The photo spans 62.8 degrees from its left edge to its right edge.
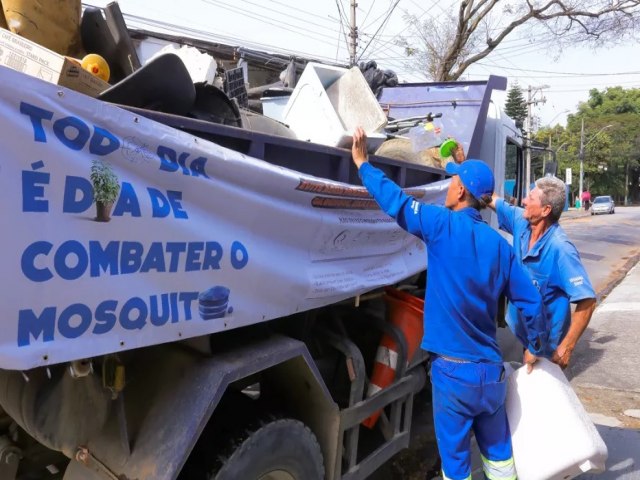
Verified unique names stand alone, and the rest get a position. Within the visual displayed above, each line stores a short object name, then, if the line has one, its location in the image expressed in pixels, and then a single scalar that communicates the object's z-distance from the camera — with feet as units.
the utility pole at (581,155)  159.94
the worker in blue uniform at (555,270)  9.87
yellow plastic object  7.25
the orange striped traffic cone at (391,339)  9.98
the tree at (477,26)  56.65
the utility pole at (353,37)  64.09
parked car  123.34
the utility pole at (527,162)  18.54
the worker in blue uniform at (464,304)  8.14
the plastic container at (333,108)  9.19
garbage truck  4.75
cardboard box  6.01
